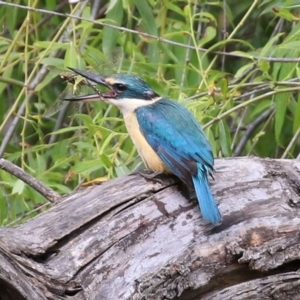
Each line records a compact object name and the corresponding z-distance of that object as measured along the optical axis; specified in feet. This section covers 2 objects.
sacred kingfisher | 21.07
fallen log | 17.07
